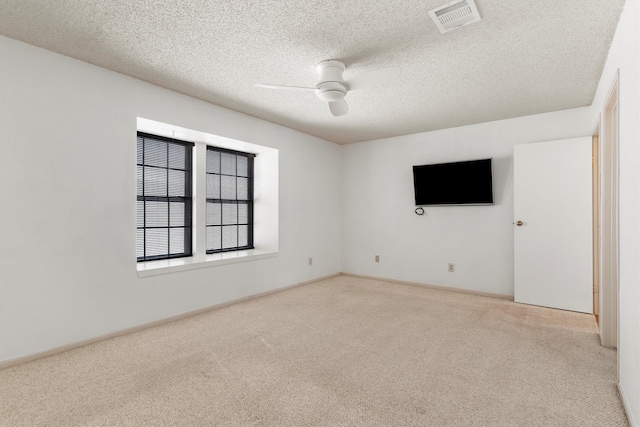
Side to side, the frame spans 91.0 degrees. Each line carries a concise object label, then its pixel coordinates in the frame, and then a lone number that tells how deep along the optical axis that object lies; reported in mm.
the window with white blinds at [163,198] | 3728
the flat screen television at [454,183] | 4496
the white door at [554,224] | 3770
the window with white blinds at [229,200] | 4469
